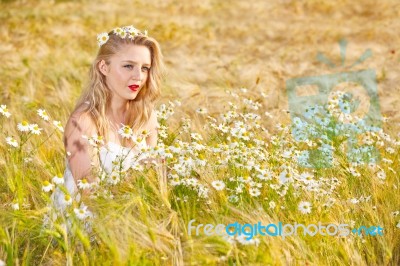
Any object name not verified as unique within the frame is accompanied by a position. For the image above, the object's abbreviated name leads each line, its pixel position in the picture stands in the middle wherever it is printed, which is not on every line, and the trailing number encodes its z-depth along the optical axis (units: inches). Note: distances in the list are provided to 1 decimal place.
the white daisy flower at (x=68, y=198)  96.7
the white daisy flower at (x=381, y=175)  127.9
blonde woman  135.8
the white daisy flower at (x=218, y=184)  105.9
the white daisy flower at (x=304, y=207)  105.8
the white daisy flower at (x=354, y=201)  114.0
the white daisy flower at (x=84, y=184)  101.6
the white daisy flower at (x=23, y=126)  114.1
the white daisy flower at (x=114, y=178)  109.7
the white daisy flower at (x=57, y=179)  99.8
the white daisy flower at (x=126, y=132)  117.2
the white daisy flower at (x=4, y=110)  117.9
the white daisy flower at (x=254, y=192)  106.9
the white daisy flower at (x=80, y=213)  96.0
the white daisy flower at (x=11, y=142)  111.3
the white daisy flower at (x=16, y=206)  99.1
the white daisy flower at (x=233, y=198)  107.7
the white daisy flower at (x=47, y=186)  98.5
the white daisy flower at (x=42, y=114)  120.8
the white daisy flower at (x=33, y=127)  116.5
